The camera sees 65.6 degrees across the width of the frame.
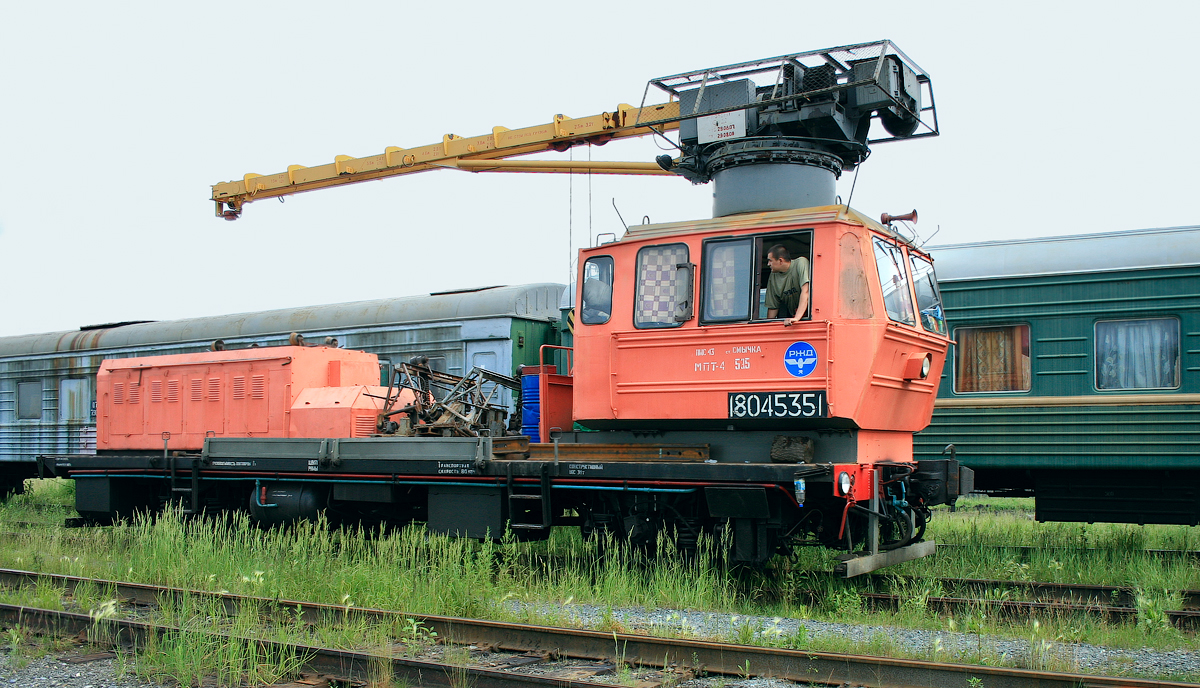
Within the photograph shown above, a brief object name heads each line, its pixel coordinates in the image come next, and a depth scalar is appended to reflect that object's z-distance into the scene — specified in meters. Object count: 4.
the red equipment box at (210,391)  11.10
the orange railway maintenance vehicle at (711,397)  7.66
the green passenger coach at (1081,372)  10.53
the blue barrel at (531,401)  10.05
